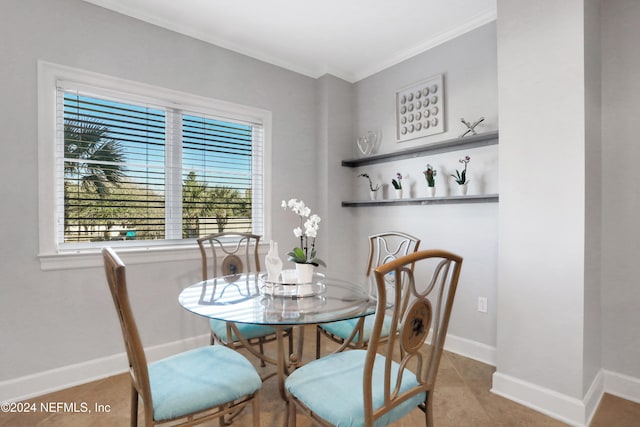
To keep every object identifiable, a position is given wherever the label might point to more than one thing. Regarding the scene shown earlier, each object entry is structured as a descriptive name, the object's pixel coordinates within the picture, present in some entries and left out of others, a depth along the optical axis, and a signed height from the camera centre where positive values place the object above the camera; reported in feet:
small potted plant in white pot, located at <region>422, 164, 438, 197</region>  9.04 +0.89
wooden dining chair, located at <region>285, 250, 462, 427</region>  3.56 -2.19
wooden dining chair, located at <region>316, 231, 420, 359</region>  5.85 -2.26
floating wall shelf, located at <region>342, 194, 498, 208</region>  8.00 +0.31
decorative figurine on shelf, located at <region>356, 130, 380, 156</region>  11.15 +2.39
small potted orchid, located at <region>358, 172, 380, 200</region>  10.94 +0.75
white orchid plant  5.82 -0.71
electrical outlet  8.36 -2.39
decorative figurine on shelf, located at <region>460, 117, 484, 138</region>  8.23 +2.15
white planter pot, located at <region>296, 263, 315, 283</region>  5.86 -1.08
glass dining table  4.44 -1.41
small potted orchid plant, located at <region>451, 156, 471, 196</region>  8.41 +0.84
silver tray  5.52 -1.36
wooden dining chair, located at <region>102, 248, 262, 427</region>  3.67 -2.21
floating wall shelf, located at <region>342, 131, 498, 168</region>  8.04 +1.76
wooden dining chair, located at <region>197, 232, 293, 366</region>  6.27 -1.52
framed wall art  9.27 +3.06
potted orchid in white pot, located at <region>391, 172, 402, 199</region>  10.05 +0.81
